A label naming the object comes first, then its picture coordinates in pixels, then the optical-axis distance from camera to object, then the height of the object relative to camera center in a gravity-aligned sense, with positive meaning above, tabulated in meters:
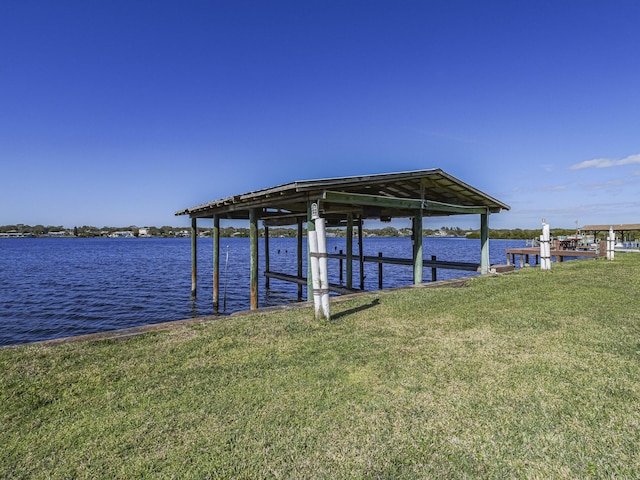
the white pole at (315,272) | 6.36 -0.73
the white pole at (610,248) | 18.50 -0.95
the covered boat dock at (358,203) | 9.01 +1.01
